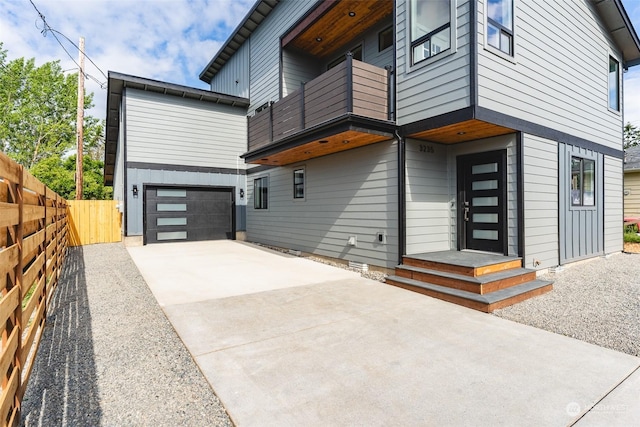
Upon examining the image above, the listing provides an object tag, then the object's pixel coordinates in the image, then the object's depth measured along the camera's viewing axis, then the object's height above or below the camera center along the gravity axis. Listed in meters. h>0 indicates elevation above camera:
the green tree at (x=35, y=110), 25.44 +8.43
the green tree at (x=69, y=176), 22.92 +2.83
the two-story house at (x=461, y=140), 5.23 +1.47
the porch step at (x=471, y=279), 4.53 -0.99
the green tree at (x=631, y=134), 21.89 +5.38
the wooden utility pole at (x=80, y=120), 13.18 +3.94
